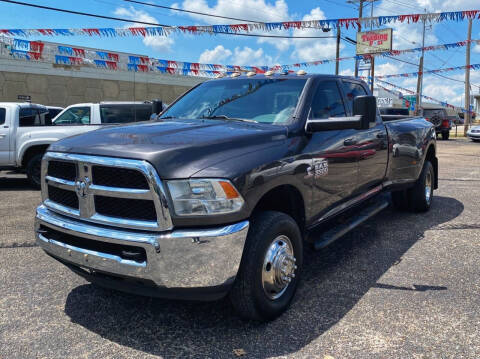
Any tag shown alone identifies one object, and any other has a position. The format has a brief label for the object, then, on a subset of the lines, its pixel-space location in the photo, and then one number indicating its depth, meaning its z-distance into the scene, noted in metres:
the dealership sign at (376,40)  31.12
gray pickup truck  2.54
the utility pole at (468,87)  31.33
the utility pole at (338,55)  28.68
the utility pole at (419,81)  31.54
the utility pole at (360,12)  28.41
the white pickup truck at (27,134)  8.53
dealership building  18.75
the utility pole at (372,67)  27.84
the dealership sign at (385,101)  42.45
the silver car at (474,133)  23.78
